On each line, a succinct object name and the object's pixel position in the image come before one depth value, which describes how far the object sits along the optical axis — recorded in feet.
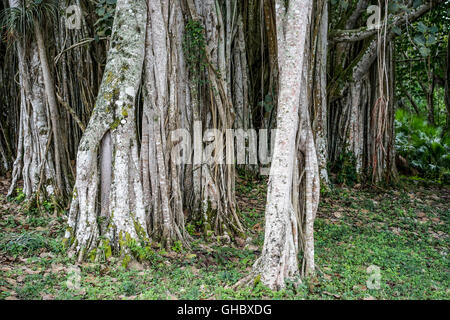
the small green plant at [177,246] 12.98
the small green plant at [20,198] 16.53
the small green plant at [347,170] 21.84
